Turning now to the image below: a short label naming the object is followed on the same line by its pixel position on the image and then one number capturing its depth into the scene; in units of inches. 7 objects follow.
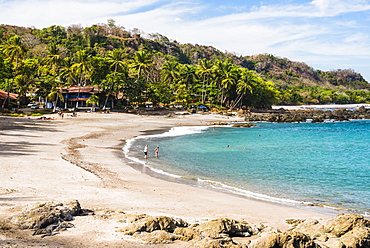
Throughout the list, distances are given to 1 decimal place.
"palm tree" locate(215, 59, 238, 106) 3772.1
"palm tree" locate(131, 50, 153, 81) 3235.7
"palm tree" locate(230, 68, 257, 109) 3779.5
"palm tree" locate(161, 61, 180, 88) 3772.1
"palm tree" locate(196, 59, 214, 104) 3786.9
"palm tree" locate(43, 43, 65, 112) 2661.9
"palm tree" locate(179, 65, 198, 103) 3887.8
